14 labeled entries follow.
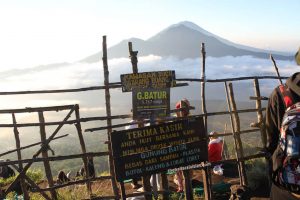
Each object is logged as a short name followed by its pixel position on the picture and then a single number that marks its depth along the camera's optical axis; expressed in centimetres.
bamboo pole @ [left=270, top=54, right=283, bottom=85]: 683
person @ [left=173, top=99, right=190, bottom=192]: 509
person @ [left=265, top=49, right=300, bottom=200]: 184
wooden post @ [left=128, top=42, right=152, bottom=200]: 496
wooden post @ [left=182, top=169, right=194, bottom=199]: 474
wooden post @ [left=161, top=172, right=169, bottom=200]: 514
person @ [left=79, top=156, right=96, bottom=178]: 732
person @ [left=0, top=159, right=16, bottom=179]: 864
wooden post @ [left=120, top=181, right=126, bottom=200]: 431
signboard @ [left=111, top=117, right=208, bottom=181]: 413
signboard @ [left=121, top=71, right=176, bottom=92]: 476
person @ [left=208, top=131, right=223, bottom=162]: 638
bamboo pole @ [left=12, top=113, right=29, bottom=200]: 517
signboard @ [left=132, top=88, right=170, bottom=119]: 474
